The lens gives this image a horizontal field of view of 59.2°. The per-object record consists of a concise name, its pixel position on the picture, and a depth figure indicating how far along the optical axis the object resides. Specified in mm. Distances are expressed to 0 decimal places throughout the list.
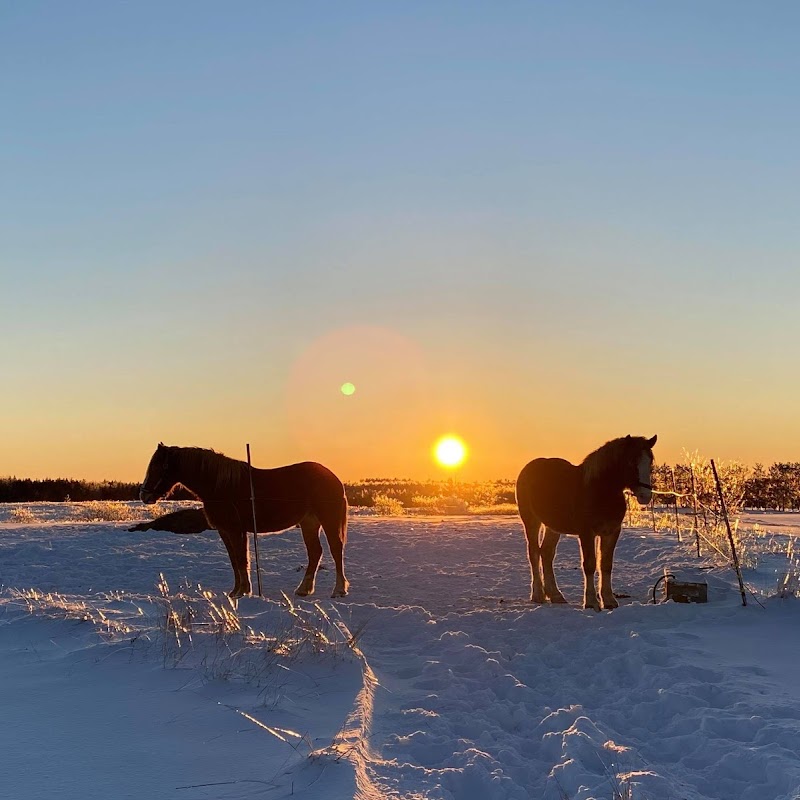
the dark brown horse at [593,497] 9477
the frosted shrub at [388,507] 25558
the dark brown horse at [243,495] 10952
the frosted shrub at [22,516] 20422
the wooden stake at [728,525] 8492
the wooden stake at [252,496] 10984
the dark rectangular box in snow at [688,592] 9133
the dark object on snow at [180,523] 18359
